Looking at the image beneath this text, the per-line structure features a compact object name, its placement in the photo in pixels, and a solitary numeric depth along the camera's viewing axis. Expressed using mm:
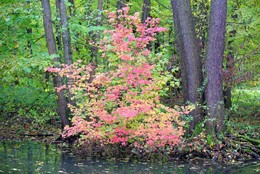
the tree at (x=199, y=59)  10797
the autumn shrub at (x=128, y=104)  9922
